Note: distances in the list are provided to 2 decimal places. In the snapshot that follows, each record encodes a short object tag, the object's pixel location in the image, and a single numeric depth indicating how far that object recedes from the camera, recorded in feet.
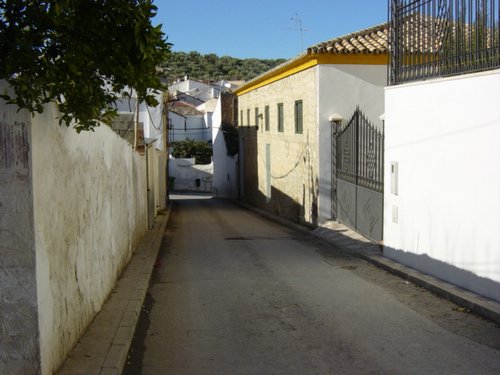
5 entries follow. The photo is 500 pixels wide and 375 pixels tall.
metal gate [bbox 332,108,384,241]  44.14
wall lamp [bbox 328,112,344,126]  57.26
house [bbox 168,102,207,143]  206.90
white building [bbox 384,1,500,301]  24.75
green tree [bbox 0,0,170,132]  12.89
